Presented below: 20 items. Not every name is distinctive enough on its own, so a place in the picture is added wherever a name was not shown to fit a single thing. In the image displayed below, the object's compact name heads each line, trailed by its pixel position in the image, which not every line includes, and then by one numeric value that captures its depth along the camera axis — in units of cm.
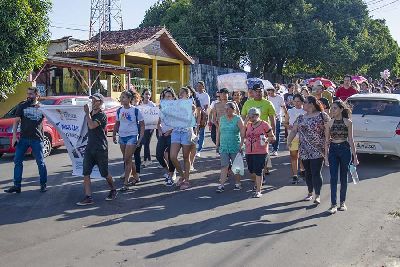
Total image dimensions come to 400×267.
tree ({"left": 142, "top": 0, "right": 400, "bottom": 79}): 3559
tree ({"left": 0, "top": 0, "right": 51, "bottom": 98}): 1546
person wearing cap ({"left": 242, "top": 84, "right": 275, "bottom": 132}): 963
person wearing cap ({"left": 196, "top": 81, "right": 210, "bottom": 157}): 1272
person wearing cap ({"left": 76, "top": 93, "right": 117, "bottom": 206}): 776
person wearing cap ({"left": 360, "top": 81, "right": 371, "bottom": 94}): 1617
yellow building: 2795
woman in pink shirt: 825
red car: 1239
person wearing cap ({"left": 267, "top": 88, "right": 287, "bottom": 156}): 1211
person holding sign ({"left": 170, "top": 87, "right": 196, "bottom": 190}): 891
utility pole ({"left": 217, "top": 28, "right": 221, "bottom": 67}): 3626
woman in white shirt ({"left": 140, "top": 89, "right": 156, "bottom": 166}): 1086
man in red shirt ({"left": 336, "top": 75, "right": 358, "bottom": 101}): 1348
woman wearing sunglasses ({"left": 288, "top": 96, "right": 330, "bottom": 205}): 760
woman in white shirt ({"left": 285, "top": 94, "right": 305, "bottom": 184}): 941
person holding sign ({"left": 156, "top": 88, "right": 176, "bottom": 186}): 925
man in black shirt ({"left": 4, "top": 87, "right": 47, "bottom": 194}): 850
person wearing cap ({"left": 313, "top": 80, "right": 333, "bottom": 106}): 1101
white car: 1128
